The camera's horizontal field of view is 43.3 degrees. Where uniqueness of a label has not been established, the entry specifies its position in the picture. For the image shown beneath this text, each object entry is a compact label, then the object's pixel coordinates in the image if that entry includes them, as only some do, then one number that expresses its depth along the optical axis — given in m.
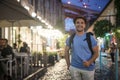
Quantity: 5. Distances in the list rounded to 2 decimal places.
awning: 7.08
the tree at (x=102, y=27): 22.31
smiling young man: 2.72
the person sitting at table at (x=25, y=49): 9.22
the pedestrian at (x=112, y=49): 12.53
